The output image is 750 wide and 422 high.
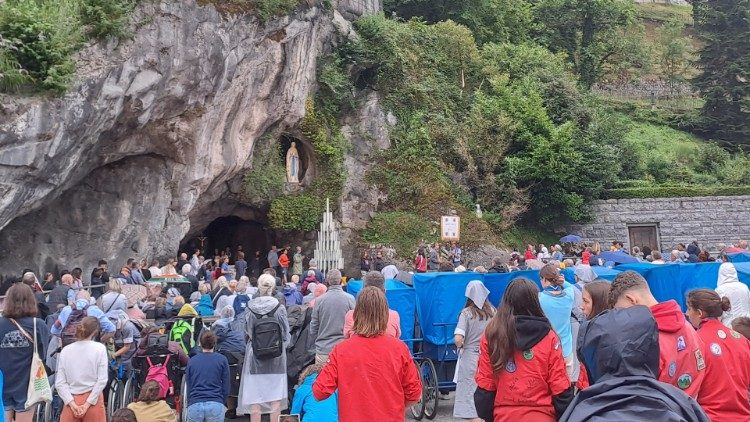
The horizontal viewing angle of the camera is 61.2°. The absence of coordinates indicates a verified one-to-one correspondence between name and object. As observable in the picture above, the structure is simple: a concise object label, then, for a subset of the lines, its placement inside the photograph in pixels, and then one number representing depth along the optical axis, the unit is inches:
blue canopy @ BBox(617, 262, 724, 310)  392.2
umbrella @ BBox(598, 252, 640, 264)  556.8
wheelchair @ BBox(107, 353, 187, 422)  297.1
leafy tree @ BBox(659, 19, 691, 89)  1540.4
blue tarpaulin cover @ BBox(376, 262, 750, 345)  331.3
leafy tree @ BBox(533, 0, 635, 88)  1338.6
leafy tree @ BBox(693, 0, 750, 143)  1258.0
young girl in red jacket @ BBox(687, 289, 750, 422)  149.2
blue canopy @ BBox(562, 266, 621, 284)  369.4
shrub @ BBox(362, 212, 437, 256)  928.3
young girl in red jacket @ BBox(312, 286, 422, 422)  157.1
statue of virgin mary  938.7
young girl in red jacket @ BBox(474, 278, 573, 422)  153.8
